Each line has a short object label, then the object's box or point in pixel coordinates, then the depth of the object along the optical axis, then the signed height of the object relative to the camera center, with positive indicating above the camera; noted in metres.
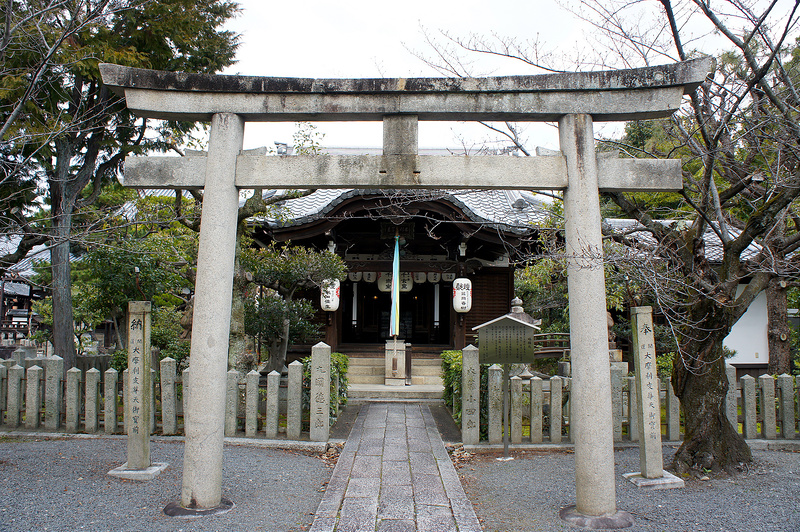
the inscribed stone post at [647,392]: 5.39 -0.95
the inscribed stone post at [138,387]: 5.39 -0.88
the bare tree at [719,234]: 5.29 +0.84
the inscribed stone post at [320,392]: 6.94 -1.18
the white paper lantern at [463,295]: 12.39 +0.34
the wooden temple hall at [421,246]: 11.89 +1.70
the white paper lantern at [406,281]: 13.68 +0.76
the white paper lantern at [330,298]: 11.83 +0.26
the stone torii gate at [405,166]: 4.36 +1.33
